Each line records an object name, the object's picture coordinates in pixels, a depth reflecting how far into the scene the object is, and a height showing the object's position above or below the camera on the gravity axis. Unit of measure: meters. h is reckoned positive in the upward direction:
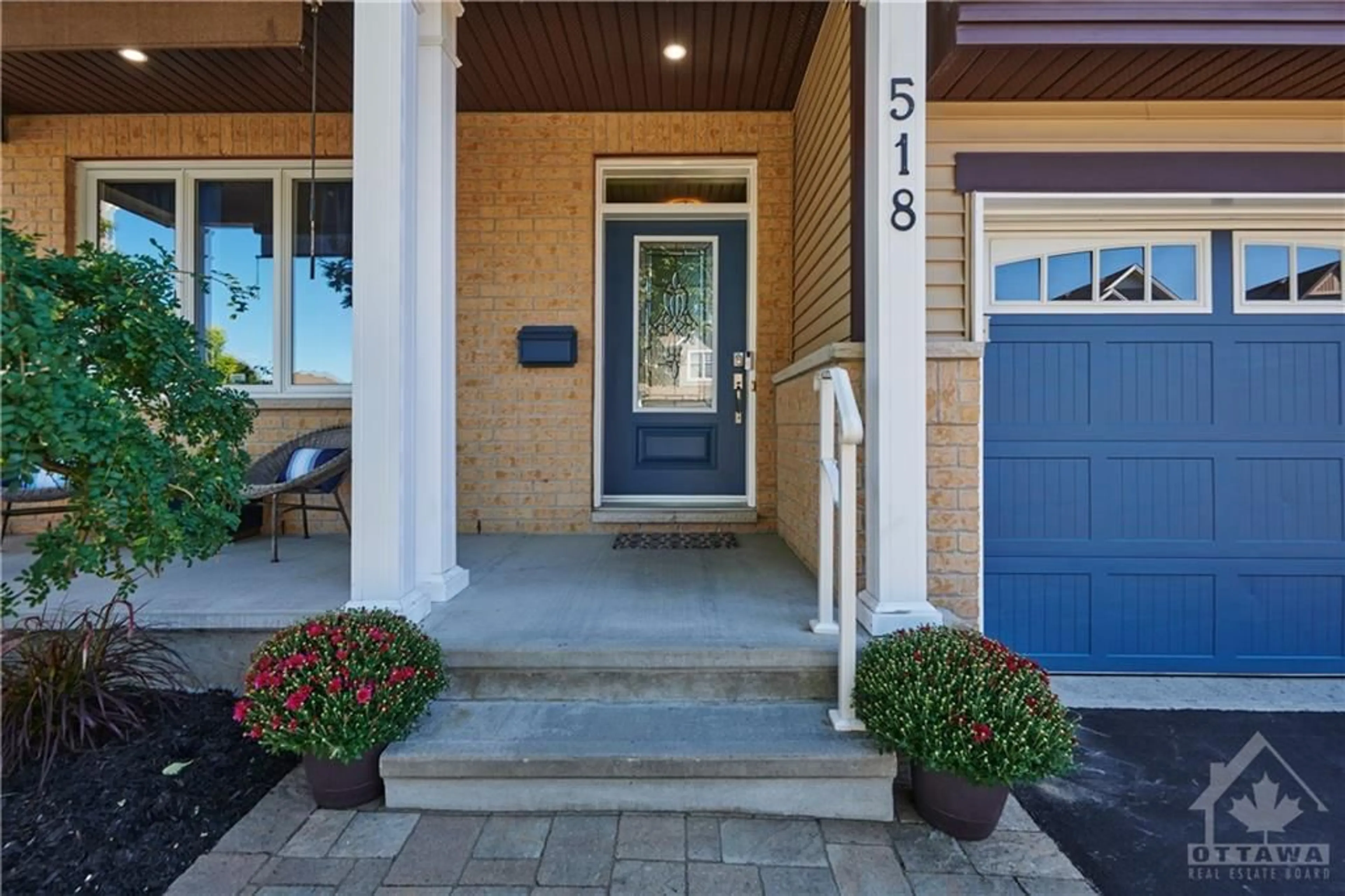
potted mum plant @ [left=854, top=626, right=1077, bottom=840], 1.76 -0.75
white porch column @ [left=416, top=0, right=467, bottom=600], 2.77 +0.63
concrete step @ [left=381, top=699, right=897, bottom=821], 1.91 -0.94
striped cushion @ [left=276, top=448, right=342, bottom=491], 3.72 -0.09
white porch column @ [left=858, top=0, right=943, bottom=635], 2.36 +0.44
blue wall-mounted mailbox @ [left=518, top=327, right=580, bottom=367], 4.18 +0.64
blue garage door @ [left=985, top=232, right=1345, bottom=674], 3.06 -0.18
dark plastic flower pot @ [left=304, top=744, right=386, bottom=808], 1.91 -0.97
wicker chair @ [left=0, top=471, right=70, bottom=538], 3.29 -0.24
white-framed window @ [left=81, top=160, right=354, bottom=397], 4.26 +1.31
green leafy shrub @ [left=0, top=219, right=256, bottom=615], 1.72 +0.09
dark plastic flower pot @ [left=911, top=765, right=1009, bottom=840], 1.81 -0.99
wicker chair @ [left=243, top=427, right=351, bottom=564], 3.33 -0.17
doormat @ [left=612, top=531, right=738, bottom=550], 3.86 -0.56
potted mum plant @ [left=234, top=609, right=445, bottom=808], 1.83 -0.71
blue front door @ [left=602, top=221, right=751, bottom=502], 4.39 +0.59
